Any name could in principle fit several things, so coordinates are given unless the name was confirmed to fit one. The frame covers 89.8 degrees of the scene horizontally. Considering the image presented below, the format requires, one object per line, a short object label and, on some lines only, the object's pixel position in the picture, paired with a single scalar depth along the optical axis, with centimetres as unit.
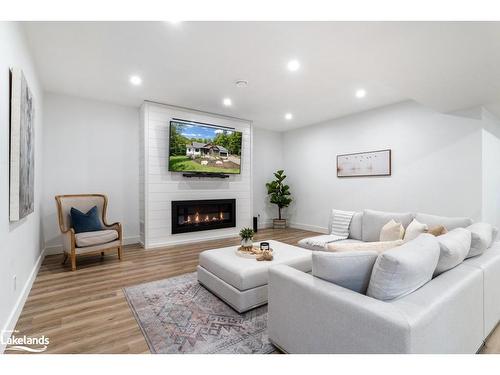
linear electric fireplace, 499
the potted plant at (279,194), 666
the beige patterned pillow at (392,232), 294
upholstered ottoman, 227
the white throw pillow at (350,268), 144
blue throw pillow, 370
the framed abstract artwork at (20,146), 194
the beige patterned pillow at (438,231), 235
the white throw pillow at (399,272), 127
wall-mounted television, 482
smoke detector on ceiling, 370
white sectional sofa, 113
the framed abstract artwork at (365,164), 489
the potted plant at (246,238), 286
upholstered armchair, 346
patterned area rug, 179
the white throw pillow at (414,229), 271
